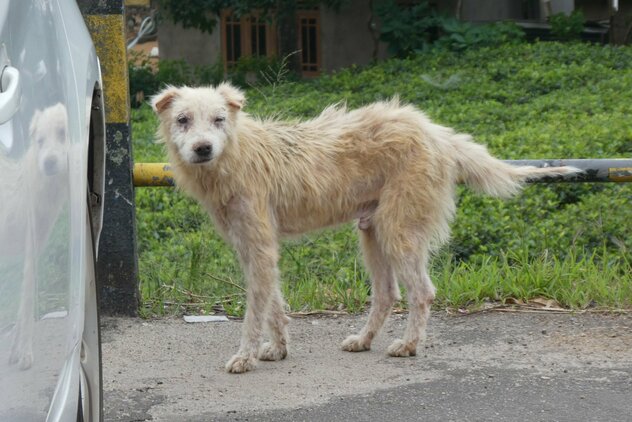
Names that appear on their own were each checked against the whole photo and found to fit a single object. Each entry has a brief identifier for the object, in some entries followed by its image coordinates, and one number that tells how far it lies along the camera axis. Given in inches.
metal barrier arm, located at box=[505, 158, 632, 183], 356.0
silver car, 117.0
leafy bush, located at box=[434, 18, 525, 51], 1072.5
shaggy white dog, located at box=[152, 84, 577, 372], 316.0
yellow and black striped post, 340.9
